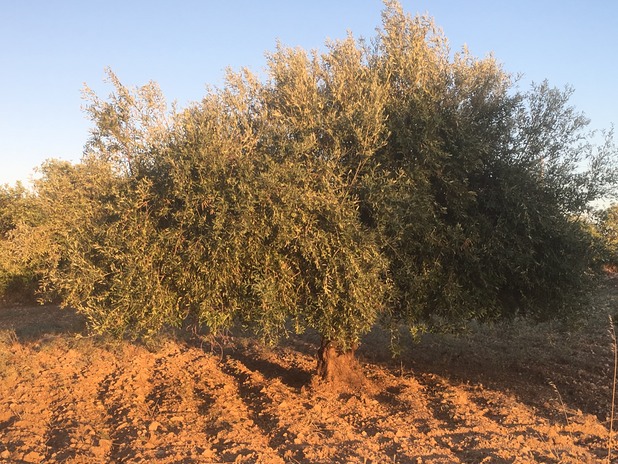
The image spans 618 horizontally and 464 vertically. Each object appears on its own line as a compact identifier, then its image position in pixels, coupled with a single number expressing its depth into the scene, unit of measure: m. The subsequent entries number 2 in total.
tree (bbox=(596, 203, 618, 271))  9.68
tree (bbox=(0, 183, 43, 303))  24.55
